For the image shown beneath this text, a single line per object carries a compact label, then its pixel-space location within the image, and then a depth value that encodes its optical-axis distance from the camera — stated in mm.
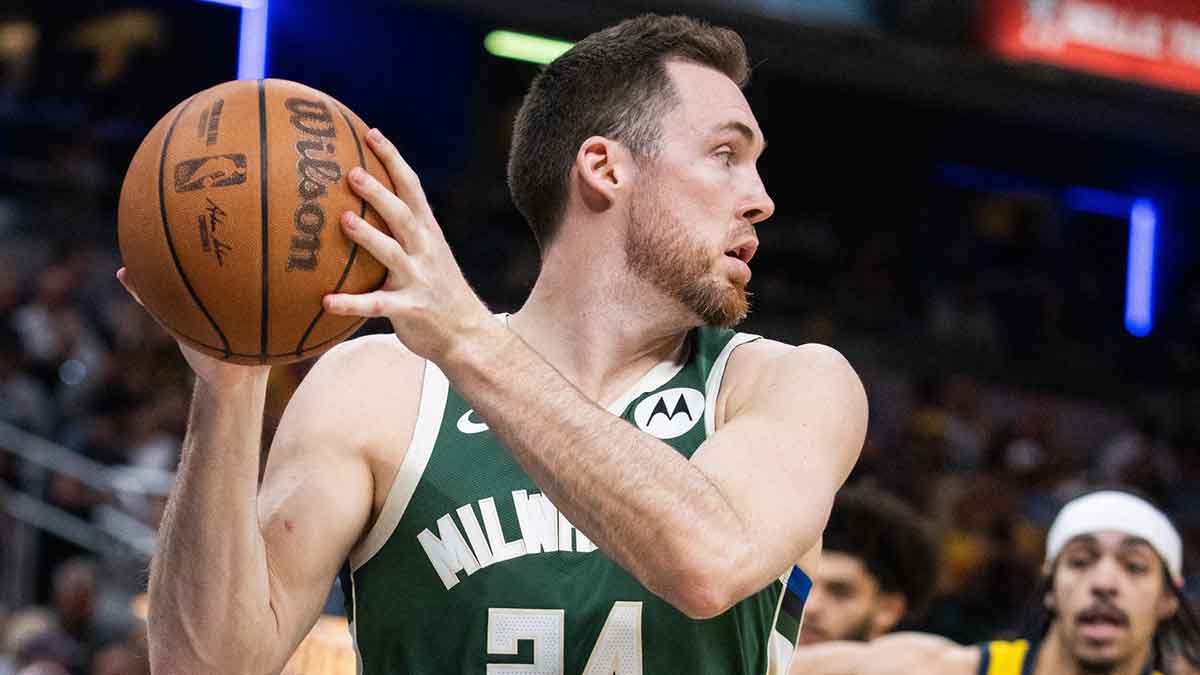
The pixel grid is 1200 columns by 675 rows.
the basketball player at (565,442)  4148
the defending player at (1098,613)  9727
